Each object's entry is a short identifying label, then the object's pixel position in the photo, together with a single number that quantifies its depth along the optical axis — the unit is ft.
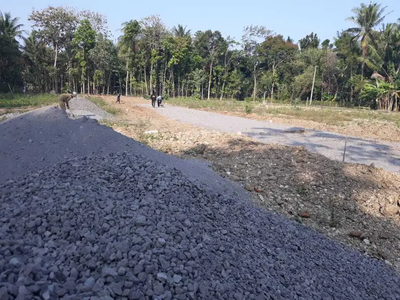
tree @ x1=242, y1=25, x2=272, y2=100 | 134.00
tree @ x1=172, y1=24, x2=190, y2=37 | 136.05
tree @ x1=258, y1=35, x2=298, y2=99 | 132.87
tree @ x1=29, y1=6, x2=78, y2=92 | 103.91
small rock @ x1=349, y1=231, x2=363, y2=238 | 15.61
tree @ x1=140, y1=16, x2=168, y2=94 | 117.08
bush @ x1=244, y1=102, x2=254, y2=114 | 68.28
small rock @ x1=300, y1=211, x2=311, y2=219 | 17.11
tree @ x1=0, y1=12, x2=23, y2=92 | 84.83
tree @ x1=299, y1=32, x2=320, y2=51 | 168.55
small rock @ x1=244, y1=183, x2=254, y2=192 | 19.02
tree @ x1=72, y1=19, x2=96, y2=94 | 106.93
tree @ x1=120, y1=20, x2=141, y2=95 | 112.57
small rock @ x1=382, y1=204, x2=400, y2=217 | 18.15
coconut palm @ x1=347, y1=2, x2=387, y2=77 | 102.42
